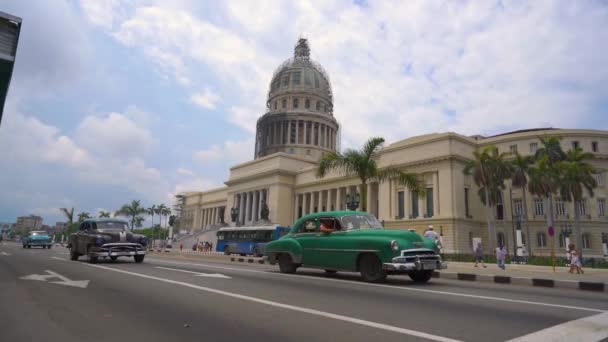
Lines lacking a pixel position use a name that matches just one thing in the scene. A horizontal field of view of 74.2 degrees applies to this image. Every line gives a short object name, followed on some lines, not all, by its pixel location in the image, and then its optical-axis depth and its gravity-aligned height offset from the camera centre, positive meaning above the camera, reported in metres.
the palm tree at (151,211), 114.71 +8.32
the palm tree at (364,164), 22.47 +4.64
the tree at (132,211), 101.62 +7.30
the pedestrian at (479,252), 24.24 -0.02
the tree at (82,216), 112.44 +6.23
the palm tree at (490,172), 38.00 +7.46
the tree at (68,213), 78.18 +4.73
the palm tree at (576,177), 37.81 +7.35
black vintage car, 14.71 -0.06
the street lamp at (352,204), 26.86 +2.90
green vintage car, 9.49 -0.02
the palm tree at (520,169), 38.78 +8.12
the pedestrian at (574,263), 17.98 -0.36
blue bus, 35.03 +0.51
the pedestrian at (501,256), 20.70 -0.19
